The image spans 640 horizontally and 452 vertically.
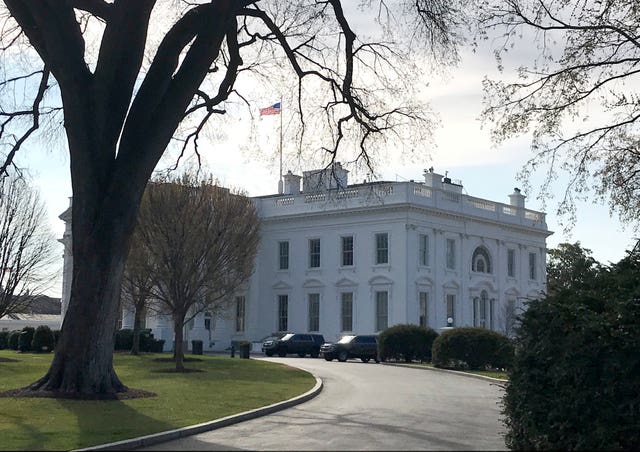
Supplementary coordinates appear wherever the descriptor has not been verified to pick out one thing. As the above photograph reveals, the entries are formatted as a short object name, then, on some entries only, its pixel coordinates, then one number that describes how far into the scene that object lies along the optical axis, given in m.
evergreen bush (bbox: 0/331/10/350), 60.31
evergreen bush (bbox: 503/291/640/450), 12.09
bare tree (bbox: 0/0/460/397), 20.84
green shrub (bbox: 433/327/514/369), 38.81
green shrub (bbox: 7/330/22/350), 56.50
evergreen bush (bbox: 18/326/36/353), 53.00
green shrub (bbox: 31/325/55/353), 52.06
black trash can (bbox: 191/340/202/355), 52.19
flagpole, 73.62
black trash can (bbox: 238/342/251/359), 48.88
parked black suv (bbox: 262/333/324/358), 56.31
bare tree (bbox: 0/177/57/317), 44.52
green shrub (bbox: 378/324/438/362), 45.72
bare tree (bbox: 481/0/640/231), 18.91
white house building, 60.50
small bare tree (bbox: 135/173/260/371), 35.00
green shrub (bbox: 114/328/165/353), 53.69
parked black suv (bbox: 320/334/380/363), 49.25
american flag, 49.78
